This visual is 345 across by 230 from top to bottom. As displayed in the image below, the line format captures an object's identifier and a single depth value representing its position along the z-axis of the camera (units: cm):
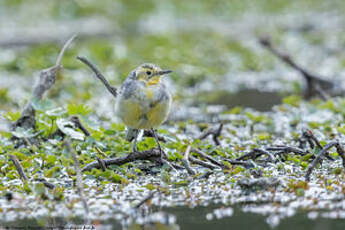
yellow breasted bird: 1079
